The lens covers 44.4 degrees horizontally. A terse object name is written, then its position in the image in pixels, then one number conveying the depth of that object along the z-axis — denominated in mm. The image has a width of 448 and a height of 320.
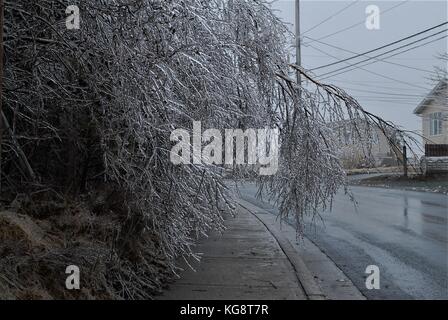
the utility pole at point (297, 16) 23866
